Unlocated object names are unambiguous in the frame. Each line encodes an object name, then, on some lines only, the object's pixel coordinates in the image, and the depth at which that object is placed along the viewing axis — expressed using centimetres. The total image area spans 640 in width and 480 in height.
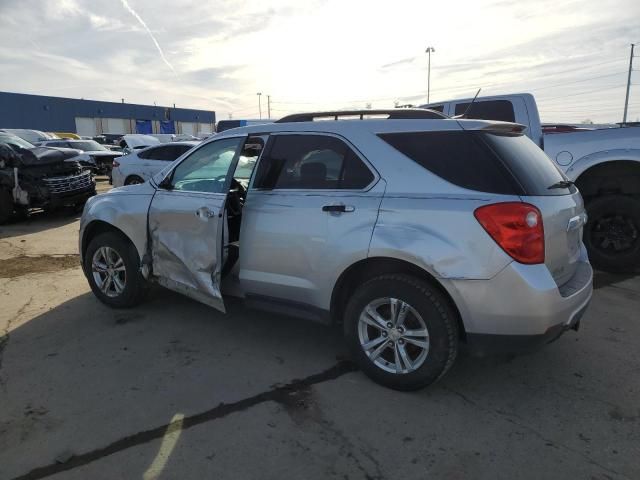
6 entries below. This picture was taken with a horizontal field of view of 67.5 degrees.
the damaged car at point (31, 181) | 974
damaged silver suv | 282
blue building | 5709
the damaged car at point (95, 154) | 1893
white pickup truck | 575
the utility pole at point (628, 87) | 4725
